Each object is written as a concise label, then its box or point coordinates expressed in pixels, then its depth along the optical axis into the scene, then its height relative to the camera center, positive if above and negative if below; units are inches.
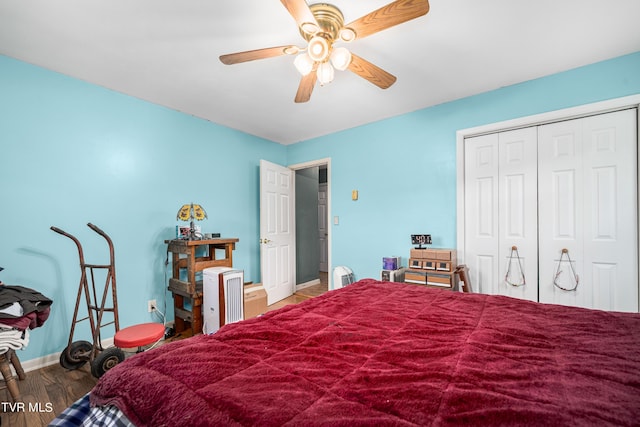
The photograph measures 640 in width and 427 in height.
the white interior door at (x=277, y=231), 151.7 -10.3
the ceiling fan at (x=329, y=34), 53.1 +39.9
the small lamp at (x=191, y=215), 111.0 -0.1
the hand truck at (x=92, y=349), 78.4 -41.7
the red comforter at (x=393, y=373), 25.7 -19.7
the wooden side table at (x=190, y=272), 107.9 -24.4
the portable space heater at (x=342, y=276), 141.0 -33.8
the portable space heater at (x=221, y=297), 104.0 -32.9
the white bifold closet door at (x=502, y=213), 102.0 -0.4
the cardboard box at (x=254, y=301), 123.0 -41.0
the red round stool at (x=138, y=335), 77.2 -36.2
